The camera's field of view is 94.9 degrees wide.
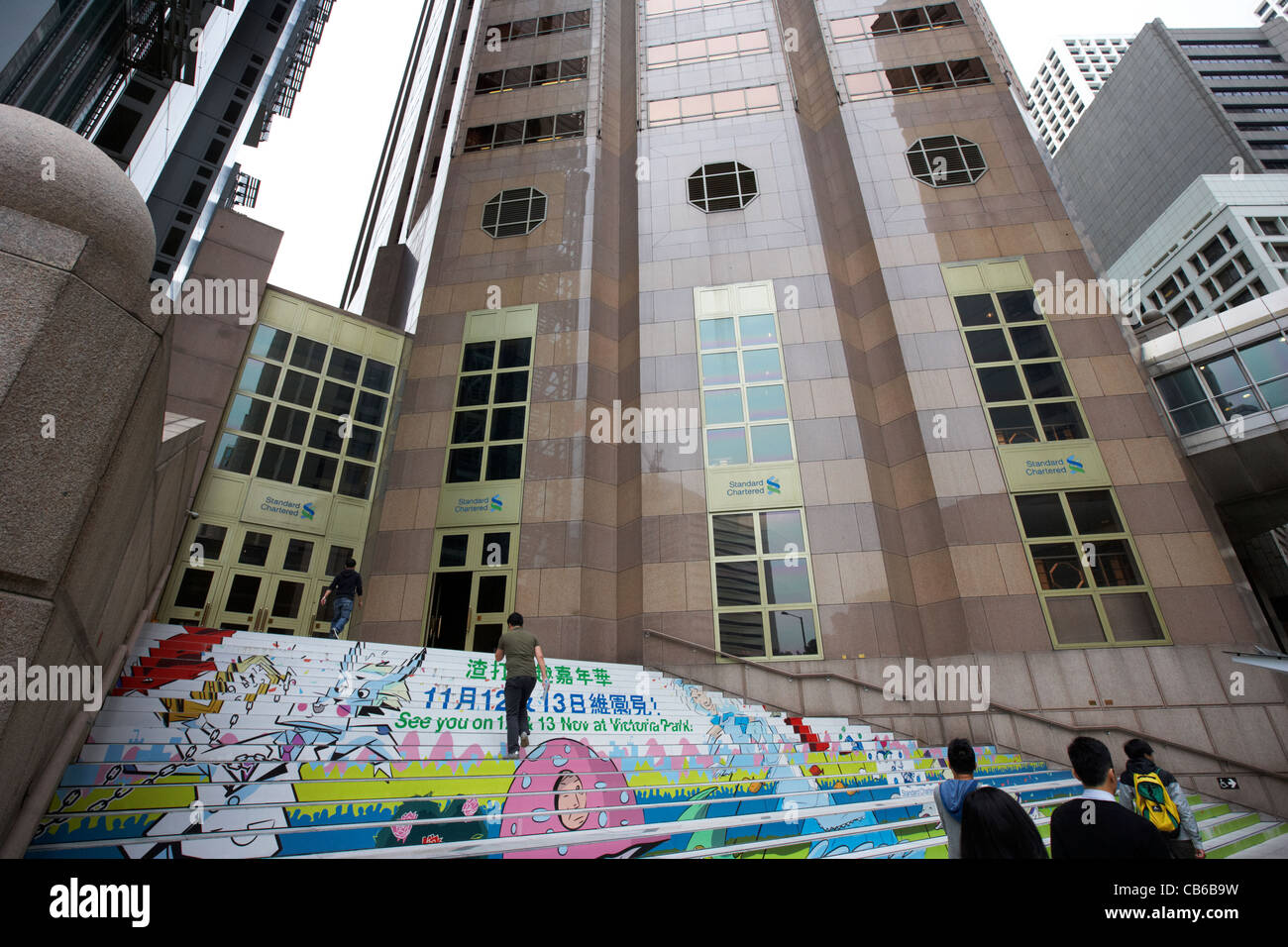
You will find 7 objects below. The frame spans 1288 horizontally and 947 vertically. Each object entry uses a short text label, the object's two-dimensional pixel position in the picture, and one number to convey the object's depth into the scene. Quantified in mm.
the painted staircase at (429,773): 5270
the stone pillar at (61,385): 3244
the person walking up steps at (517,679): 8148
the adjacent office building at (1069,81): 115188
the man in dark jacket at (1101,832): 3219
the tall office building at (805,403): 15445
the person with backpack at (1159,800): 4918
